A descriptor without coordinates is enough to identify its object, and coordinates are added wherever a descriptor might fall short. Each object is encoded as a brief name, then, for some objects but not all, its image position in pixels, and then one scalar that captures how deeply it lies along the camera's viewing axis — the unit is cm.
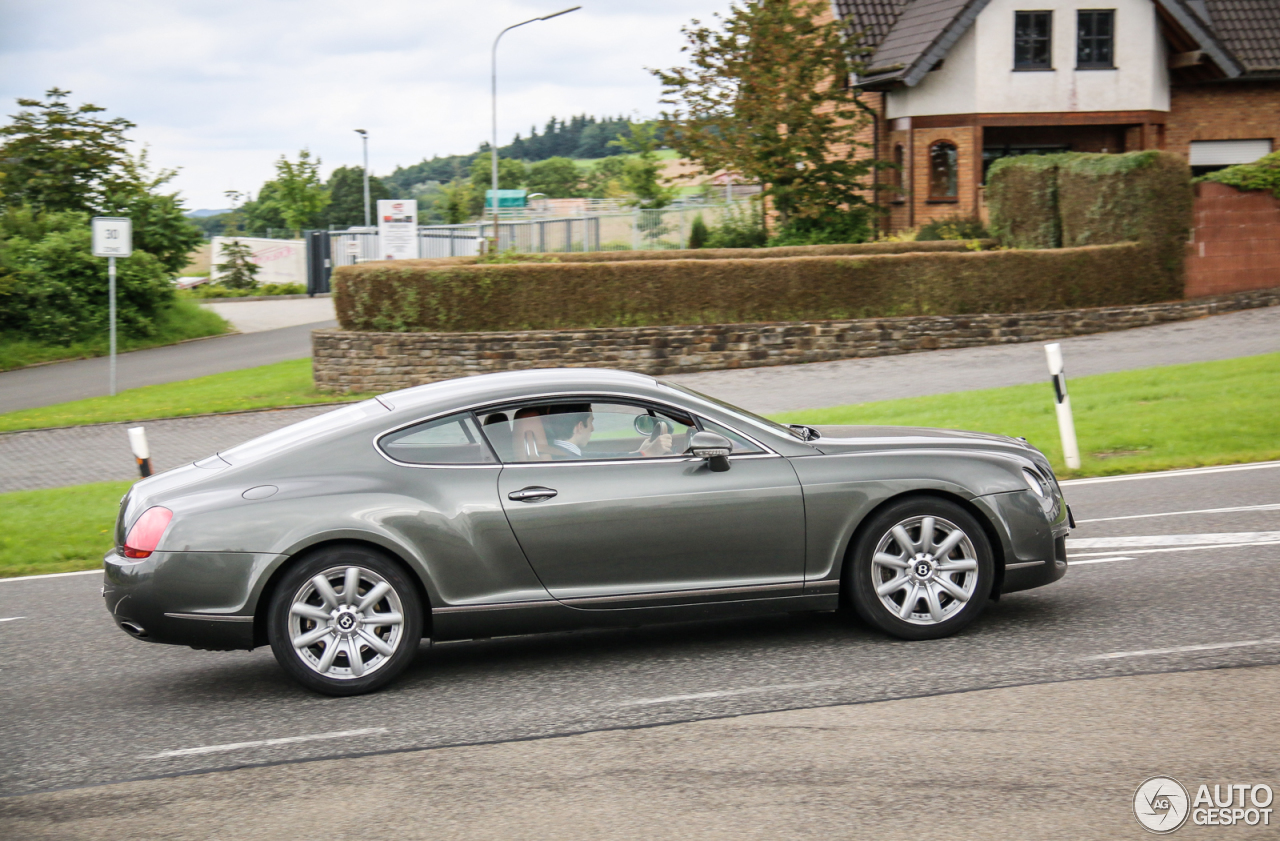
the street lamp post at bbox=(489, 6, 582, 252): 4029
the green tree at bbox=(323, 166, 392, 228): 9806
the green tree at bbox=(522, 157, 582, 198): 11262
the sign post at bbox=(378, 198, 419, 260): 3875
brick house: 3212
